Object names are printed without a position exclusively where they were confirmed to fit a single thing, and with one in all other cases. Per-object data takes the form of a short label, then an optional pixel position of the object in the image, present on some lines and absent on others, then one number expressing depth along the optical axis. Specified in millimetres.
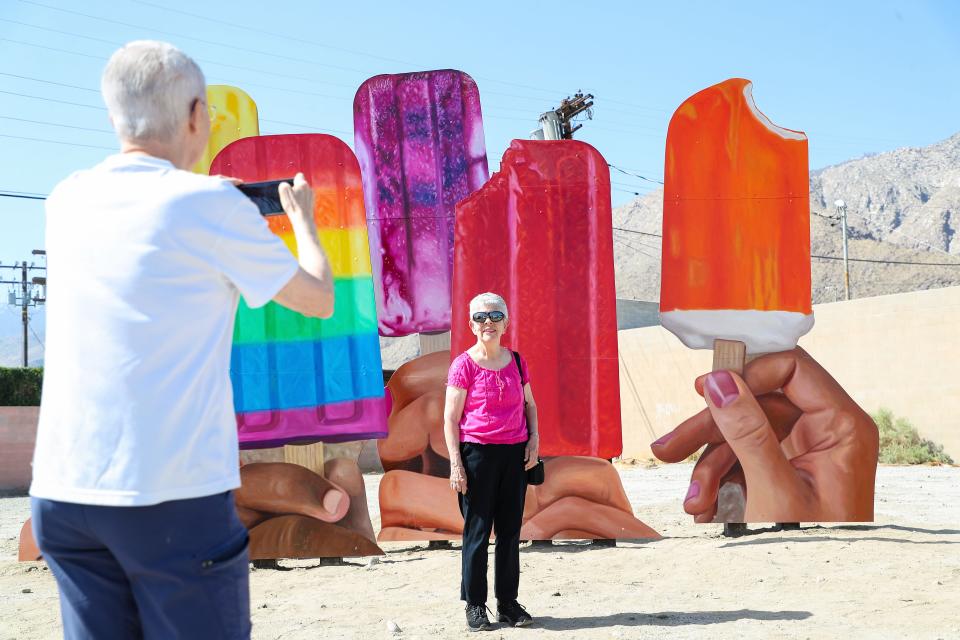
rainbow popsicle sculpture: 6812
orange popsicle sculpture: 7172
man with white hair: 1688
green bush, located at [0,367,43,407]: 20844
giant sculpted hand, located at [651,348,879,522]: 7027
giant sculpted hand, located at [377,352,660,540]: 6910
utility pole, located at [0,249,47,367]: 45681
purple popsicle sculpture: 7273
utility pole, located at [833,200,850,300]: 29805
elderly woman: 4707
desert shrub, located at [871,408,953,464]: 14953
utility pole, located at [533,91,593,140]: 23422
